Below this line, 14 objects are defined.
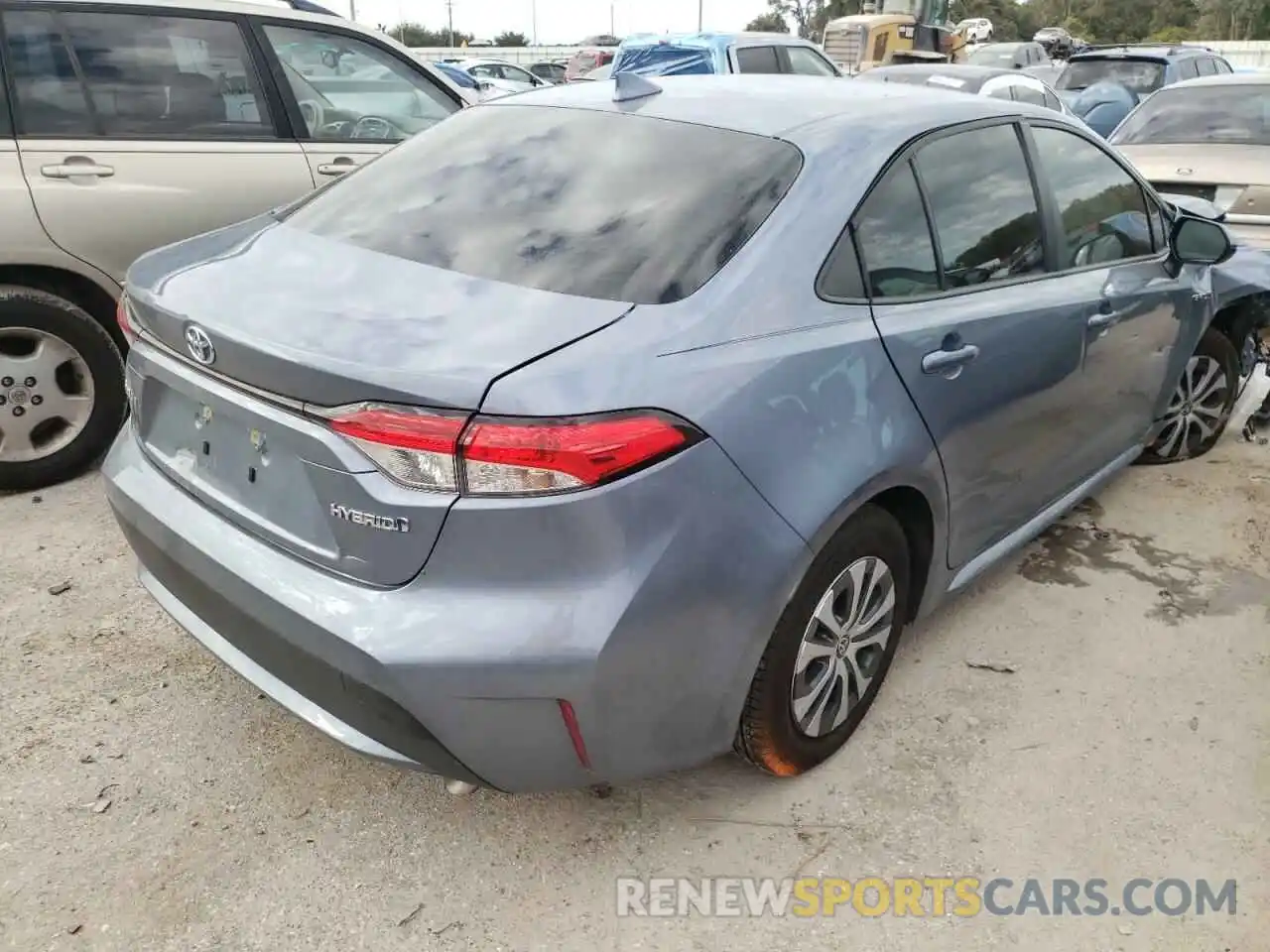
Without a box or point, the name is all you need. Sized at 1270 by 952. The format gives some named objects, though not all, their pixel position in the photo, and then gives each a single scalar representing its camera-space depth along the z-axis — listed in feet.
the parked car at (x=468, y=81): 64.28
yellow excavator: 60.75
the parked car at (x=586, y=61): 78.84
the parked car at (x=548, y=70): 91.24
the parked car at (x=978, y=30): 111.34
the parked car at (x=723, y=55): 34.91
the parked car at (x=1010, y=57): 63.41
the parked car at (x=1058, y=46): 83.87
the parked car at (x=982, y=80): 31.01
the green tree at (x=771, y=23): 228.02
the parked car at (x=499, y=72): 75.05
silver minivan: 12.66
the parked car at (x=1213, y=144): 20.89
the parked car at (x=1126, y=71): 41.55
